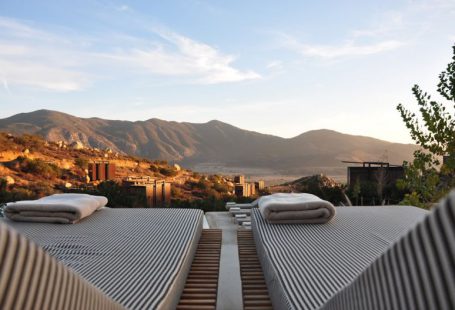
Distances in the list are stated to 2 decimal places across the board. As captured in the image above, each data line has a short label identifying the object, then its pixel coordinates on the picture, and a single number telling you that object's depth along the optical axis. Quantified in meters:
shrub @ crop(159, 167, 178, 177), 22.44
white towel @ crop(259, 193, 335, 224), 3.91
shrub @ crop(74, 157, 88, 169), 20.11
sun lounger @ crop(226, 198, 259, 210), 6.72
